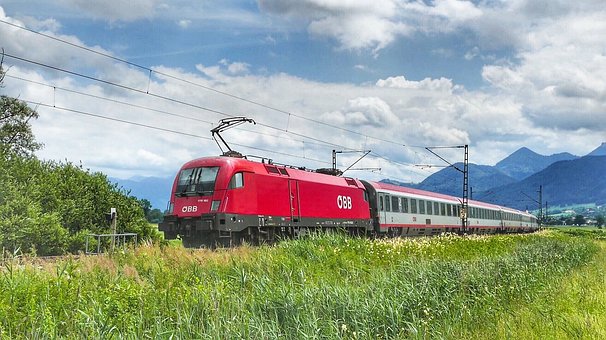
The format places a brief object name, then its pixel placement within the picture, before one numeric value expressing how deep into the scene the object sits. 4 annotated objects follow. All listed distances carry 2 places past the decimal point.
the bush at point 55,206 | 25.36
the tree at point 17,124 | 49.09
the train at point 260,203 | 23.19
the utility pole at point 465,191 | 48.88
